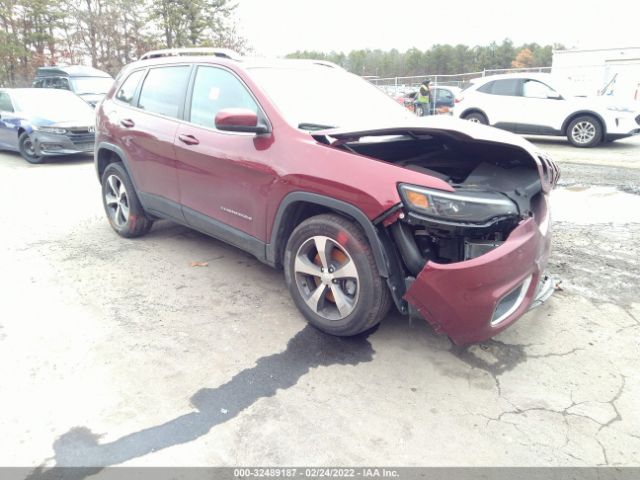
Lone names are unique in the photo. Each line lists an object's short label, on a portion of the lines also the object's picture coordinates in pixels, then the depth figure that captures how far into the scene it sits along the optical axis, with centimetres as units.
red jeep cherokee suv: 269
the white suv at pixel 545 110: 1108
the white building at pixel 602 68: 2073
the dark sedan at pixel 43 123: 1016
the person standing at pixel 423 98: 1650
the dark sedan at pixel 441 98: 1926
